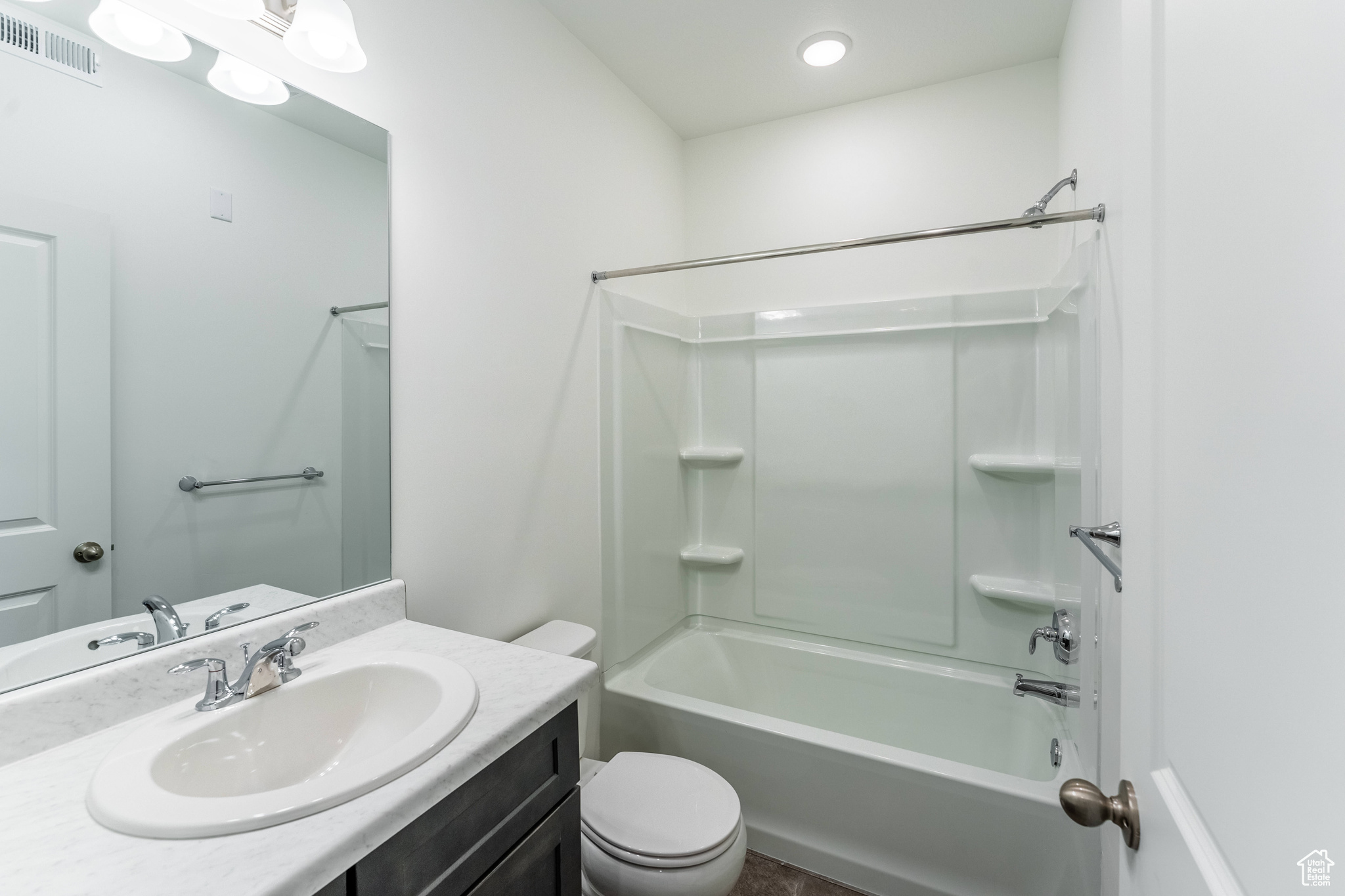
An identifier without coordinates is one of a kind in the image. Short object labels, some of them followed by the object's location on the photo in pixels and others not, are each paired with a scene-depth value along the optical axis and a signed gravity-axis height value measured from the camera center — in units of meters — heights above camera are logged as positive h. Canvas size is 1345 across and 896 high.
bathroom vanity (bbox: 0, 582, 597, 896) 0.62 -0.44
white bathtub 1.50 -0.97
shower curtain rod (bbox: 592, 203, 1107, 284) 1.43 +0.60
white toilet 1.30 -0.90
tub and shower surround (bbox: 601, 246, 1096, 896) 1.67 -0.44
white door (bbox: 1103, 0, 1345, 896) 0.31 +0.00
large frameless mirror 0.88 +0.17
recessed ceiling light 1.99 +1.39
